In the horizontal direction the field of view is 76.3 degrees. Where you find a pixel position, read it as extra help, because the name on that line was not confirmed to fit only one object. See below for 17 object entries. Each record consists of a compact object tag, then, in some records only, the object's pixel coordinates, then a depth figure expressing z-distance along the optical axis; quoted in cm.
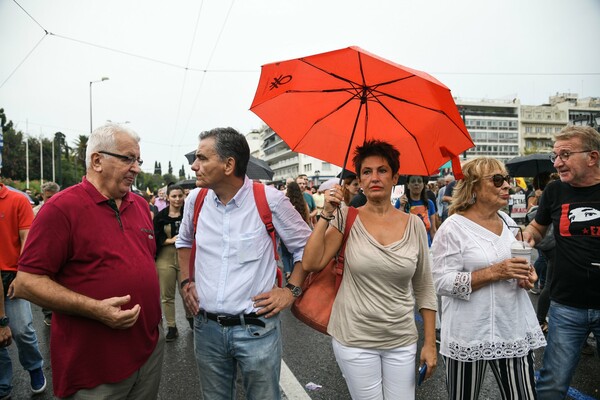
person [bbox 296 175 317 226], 1116
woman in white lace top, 235
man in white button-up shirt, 218
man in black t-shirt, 260
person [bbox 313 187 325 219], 1439
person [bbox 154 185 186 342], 512
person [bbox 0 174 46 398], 346
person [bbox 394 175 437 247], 601
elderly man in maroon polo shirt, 186
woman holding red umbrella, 213
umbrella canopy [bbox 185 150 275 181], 833
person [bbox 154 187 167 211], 1161
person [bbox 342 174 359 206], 656
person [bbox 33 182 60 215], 741
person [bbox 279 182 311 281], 732
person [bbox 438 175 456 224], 930
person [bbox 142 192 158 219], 1595
